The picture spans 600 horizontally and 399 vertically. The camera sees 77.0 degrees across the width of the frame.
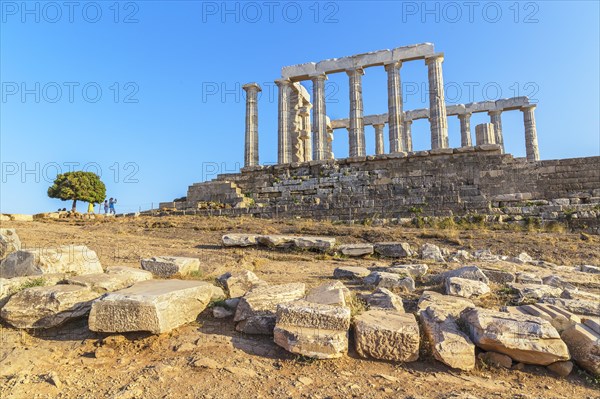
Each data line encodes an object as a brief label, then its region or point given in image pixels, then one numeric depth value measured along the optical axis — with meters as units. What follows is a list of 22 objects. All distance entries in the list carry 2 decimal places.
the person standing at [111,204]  28.79
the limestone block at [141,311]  3.91
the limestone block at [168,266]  6.21
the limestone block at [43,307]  4.41
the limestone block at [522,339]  3.47
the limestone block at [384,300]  4.61
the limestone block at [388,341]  3.62
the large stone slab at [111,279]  4.96
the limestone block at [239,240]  10.16
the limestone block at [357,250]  9.05
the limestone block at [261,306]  4.23
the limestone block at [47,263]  5.61
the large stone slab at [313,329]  3.61
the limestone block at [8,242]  7.25
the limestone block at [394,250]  8.88
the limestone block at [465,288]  5.22
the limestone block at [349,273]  6.57
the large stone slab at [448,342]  3.50
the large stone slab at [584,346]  3.39
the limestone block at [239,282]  5.40
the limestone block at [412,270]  6.53
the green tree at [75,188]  33.41
